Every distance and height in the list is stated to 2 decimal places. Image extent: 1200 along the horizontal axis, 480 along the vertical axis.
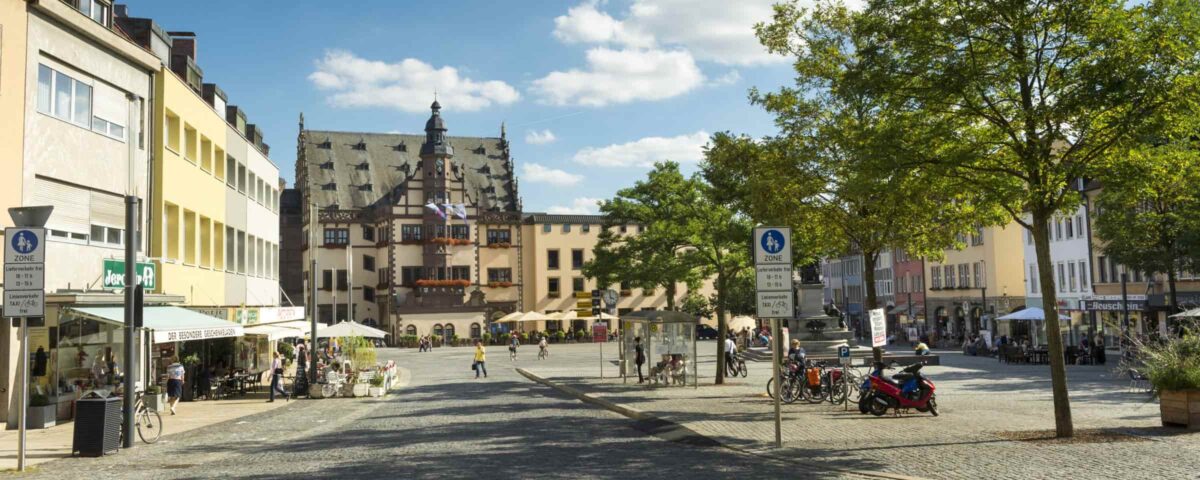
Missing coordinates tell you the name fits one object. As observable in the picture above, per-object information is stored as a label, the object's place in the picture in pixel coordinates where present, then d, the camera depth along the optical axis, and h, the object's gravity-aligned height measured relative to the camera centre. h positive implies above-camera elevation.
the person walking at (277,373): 29.59 -1.40
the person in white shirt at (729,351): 35.78 -1.29
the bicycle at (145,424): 18.50 -1.81
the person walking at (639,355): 32.81 -1.25
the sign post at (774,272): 15.05 +0.69
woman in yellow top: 39.84 -1.47
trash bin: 16.36 -1.63
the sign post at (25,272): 14.88 +0.97
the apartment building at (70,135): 21.25 +4.88
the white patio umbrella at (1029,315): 42.06 -0.26
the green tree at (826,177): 21.70 +3.32
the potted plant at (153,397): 22.88 -1.60
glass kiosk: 30.50 -0.90
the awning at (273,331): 30.40 -0.11
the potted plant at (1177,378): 15.52 -1.19
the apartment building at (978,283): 66.00 +2.00
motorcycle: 19.80 -1.71
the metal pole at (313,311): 30.92 +0.50
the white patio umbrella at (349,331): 35.09 -0.19
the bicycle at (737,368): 35.50 -1.92
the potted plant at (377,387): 31.02 -2.01
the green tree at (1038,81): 14.19 +3.62
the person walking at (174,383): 25.53 -1.41
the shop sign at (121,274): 24.00 +1.51
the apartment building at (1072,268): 54.00 +2.34
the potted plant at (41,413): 21.36 -1.78
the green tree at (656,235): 32.38 +2.93
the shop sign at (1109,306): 47.09 +0.06
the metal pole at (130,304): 17.55 +0.51
